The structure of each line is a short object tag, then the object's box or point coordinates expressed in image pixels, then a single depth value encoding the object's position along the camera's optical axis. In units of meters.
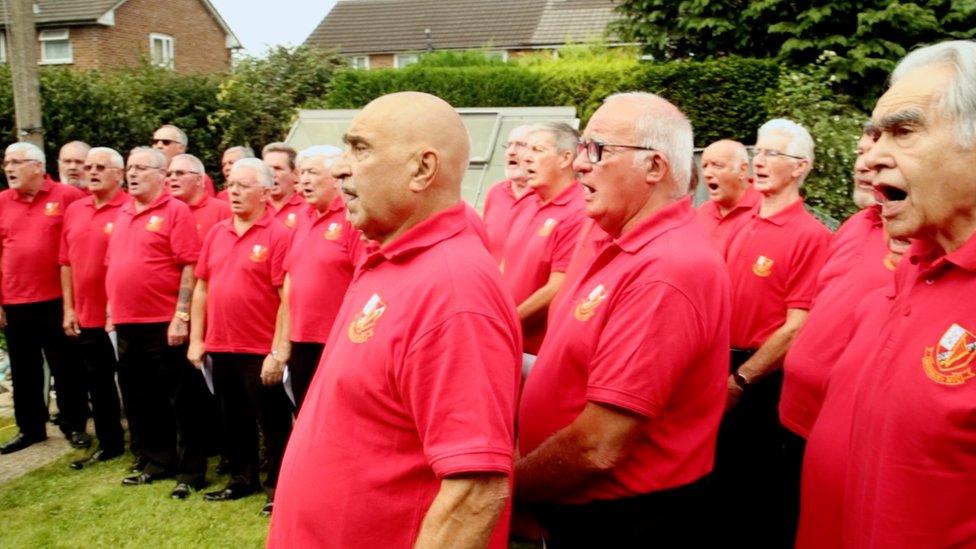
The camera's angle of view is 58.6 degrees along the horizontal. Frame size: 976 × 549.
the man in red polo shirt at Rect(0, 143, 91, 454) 7.66
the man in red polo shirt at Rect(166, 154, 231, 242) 7.46
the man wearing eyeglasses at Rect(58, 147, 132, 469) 7.30
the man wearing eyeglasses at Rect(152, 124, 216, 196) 9.15
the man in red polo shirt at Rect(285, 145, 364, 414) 6.06
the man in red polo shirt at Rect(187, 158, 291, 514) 6.41
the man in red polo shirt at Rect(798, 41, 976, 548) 2.06
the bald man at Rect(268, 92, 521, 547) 2.15
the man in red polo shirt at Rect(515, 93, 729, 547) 2.67
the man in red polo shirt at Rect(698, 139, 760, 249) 6.00
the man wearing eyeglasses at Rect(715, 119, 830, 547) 4.70
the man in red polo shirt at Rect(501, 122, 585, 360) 5.59
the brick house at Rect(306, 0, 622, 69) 35.59
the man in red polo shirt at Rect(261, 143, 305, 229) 7.33
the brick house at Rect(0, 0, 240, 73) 31.47
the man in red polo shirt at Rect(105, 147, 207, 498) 6.75
